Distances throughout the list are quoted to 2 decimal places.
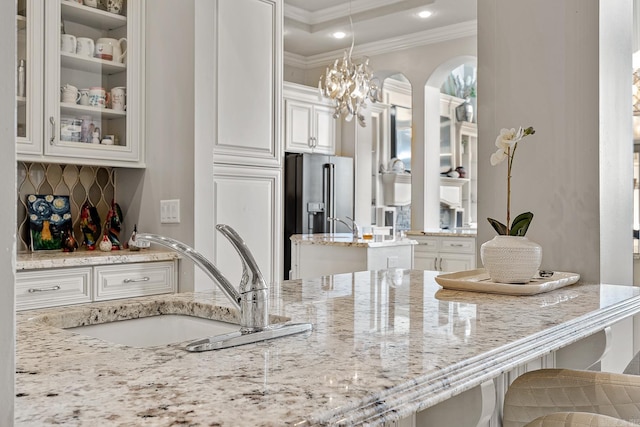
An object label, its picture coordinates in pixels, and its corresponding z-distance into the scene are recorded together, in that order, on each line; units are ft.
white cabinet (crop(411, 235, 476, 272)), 18.22
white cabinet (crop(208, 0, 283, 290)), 9.94
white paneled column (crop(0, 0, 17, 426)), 1.77
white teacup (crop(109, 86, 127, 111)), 9.84
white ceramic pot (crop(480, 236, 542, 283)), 5.27
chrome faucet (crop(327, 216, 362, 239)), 15.96
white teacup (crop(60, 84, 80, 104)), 9.16
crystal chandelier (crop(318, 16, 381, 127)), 16.31
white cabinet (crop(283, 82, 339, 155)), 19.65
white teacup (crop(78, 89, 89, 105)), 9.43
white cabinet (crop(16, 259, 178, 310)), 7.98
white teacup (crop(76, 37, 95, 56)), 9.45
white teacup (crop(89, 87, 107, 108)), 9.58
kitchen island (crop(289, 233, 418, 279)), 13.76
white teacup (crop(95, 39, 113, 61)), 9.70
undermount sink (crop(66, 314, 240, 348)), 4.37
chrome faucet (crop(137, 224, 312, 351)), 3.43
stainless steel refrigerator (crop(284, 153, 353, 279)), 19.13
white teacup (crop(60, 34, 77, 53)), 9.17
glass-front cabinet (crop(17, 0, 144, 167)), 8.89
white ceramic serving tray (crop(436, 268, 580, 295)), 5.03
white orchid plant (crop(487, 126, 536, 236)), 5.52
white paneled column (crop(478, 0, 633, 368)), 6.24
